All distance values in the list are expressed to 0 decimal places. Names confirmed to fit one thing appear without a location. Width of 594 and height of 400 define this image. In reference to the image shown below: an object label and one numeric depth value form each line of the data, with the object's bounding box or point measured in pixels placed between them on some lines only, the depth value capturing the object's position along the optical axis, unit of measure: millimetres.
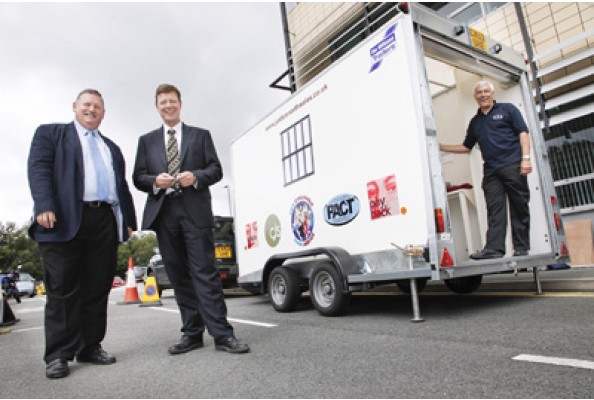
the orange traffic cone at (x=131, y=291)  10609
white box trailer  3975
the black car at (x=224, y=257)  9286
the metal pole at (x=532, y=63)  9086
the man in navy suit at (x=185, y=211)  3273
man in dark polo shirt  4711
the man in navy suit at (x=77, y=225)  3014
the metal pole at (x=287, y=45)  15141
